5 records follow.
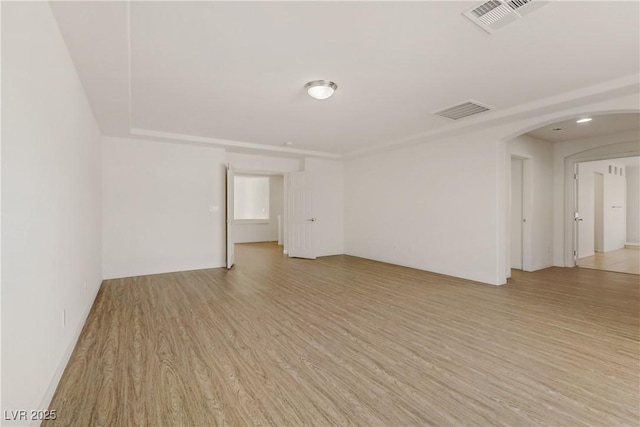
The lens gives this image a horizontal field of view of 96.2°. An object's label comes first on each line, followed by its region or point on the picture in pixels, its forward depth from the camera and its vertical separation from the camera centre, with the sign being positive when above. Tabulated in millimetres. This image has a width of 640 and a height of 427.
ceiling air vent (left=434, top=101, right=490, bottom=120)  3879 +1465
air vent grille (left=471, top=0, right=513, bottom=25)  2018 +1465
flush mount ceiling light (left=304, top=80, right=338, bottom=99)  3154 +1395
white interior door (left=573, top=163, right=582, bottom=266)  6105 +63
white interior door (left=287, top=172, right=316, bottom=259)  7164 -64
